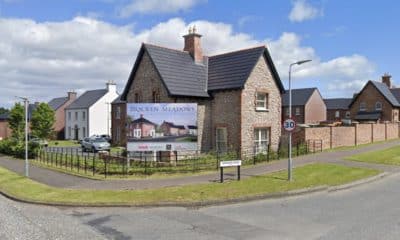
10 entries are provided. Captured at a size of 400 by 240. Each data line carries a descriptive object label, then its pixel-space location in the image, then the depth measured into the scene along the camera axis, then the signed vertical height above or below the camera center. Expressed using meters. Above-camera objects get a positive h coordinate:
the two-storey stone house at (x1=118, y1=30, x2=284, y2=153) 26.27 +2.50
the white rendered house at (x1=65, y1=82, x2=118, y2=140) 66.00 +2.21
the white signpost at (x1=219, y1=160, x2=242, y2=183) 16.94 -1.66
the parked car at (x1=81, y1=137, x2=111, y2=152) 39.66 -1.95
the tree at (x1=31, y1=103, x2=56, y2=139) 55.34 +0.76
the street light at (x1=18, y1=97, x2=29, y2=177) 22.20 +1.42
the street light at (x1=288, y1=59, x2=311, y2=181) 17.34 -2.01
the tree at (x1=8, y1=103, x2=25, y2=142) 38.47 +0.54
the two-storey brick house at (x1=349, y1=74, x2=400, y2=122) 58.12 +3.44
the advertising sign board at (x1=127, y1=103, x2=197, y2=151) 23.09 +0.00
